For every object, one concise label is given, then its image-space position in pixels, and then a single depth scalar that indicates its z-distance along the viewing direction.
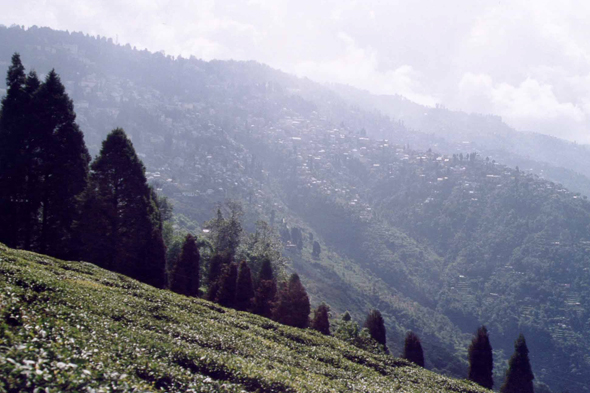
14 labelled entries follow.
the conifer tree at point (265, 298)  52.12
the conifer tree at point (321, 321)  52.34
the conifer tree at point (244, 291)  53.19
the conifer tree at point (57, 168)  44.94
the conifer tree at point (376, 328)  59.81
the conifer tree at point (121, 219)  45.41
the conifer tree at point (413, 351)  57.28
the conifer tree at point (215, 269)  59.06
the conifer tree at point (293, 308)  52.06
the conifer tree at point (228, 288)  51.69
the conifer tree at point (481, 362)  54.94
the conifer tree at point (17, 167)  42.62
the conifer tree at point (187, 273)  50.75
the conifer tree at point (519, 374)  55.72
